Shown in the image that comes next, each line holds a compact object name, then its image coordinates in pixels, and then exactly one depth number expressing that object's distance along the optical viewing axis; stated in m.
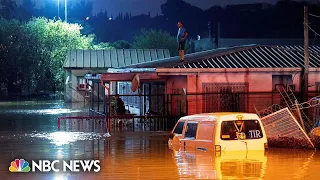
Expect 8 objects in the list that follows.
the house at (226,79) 30.72
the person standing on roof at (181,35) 29.88
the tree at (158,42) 95.50
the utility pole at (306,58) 26.96
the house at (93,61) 62.12
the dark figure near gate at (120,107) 33.41
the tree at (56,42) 80.19
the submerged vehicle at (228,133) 18.20
